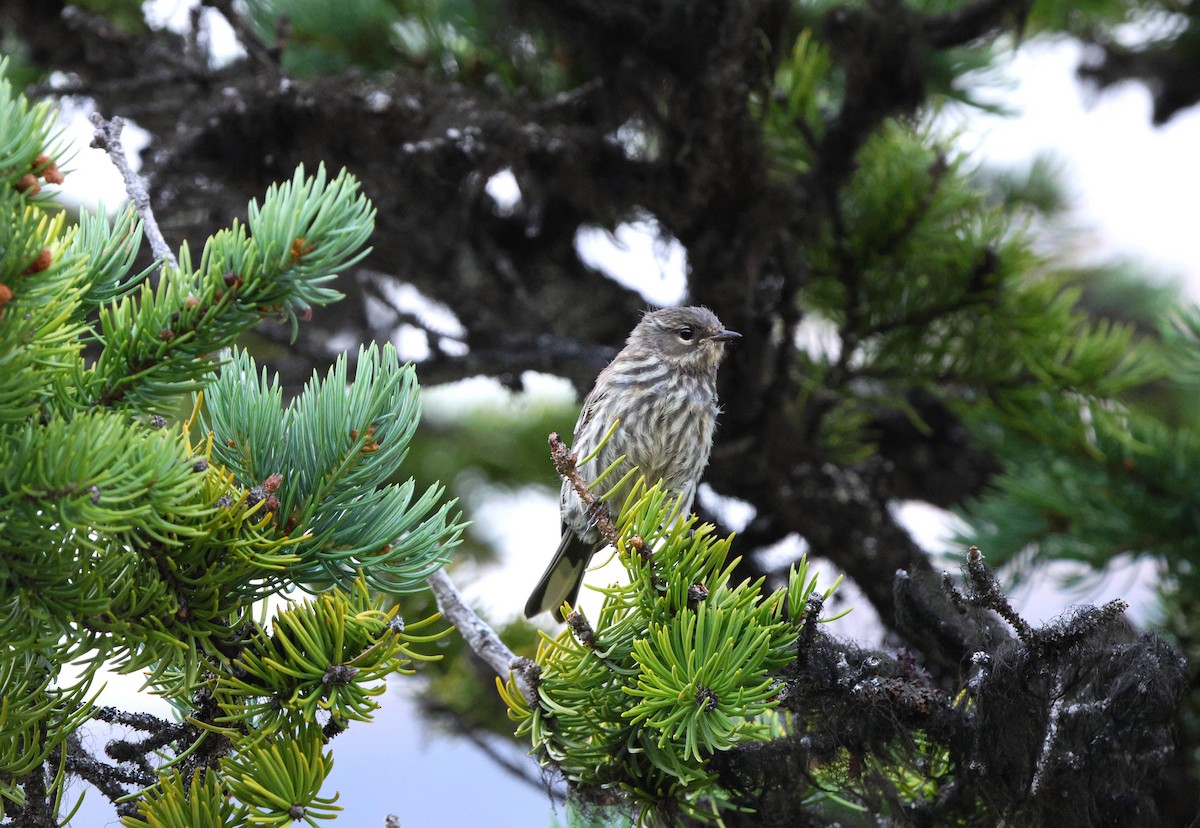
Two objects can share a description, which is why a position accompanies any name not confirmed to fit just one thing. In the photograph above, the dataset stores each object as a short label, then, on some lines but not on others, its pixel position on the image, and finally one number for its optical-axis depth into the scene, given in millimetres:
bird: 5918
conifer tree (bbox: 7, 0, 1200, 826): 4926
